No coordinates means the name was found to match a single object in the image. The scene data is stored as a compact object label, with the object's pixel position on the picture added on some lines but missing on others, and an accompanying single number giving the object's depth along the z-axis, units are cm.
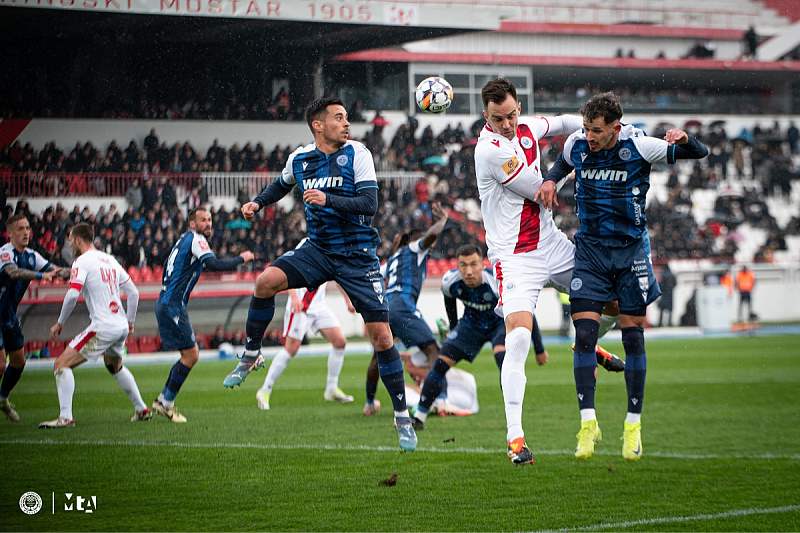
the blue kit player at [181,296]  1659
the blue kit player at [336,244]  1195
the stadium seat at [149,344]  3131
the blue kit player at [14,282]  1723
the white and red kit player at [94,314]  1669
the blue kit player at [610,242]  1087
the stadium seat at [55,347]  2589
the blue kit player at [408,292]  1844
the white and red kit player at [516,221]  1094
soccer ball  1279
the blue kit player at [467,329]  1633
